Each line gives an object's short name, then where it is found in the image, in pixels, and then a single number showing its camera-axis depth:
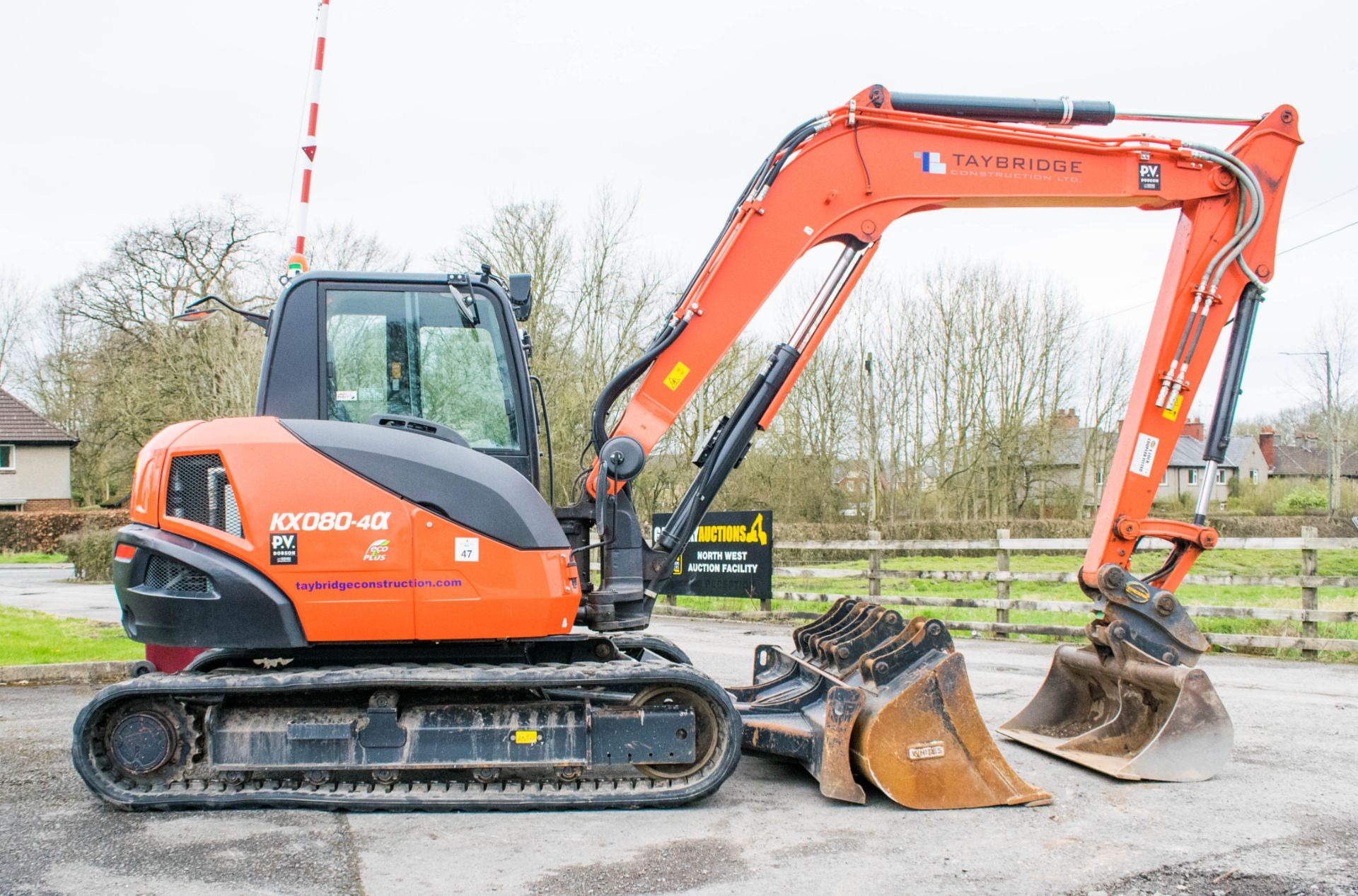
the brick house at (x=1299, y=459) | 81.69
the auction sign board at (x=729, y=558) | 14.55
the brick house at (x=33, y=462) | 41.91
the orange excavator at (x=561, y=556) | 5.07
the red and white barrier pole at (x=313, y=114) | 8.45
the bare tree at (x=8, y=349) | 49.72
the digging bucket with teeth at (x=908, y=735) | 5.20
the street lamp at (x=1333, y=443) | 47.75
